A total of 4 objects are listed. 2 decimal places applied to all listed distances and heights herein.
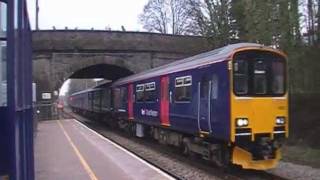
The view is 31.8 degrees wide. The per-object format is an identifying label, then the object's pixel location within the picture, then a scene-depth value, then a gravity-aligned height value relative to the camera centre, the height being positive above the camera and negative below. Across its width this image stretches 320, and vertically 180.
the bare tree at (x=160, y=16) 70.31 +10.41
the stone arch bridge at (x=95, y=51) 46.00 +3.90
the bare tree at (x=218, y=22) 33.62 +4.50
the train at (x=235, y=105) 13.05 -0.24
